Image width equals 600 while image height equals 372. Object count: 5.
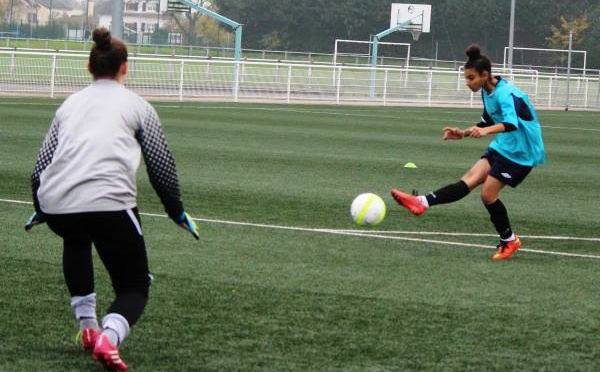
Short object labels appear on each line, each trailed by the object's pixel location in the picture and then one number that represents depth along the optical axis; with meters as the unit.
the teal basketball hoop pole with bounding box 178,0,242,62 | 45.81
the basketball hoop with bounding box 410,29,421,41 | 65.59
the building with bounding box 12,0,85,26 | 125.53
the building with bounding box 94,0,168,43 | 144.00
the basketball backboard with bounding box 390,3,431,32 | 64.31
